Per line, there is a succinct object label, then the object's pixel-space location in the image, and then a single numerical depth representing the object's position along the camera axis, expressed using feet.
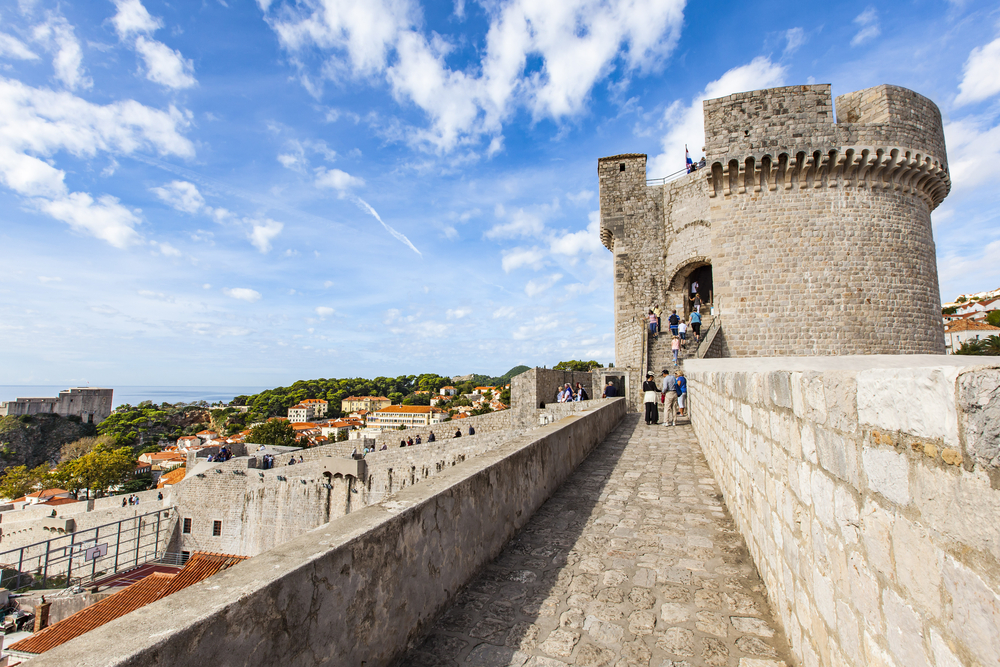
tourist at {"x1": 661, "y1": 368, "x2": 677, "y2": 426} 35.86
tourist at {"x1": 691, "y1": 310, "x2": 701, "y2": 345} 51.60
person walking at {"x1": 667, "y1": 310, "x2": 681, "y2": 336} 54.03
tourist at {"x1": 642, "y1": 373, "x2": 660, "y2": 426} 36.55
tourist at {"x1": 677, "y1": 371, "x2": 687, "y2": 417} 37.99
